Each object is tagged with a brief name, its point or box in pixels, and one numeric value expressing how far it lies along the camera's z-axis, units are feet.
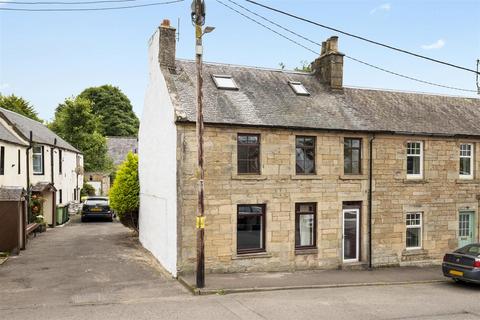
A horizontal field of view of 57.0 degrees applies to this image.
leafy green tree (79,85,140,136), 217.77
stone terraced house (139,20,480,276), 50.72
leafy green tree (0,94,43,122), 160.10
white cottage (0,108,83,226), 73.15
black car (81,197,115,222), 102.53
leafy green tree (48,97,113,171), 147.74
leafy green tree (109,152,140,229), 75.66
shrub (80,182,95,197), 143.11
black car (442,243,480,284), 47.50
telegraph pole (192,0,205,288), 43.09
